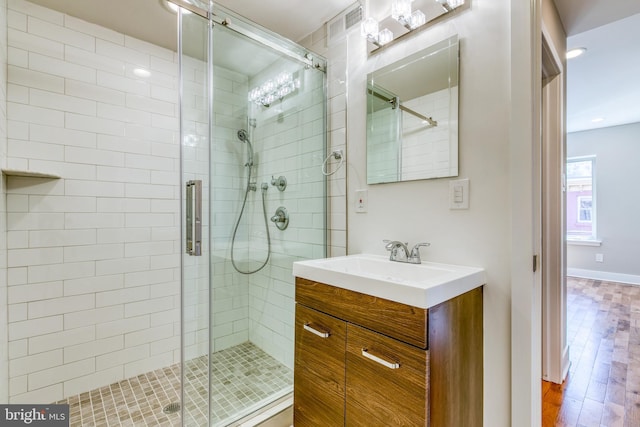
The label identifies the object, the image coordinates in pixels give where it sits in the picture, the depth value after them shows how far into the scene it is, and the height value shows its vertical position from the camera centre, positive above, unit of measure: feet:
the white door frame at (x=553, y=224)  6.27 -0.26
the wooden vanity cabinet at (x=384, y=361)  3.10 -1.80
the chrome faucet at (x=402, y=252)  4.69 -0.66
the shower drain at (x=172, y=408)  5.70 -3.87
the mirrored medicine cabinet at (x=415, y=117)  4.55 +1.65
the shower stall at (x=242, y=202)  4.99 +0.23
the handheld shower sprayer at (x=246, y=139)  5.93 +1.53
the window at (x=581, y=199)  16.03 +0.76
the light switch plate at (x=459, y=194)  4.33 +0.28
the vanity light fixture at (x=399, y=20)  4.53 +3.27
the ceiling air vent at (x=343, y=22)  5.98 +4.08
